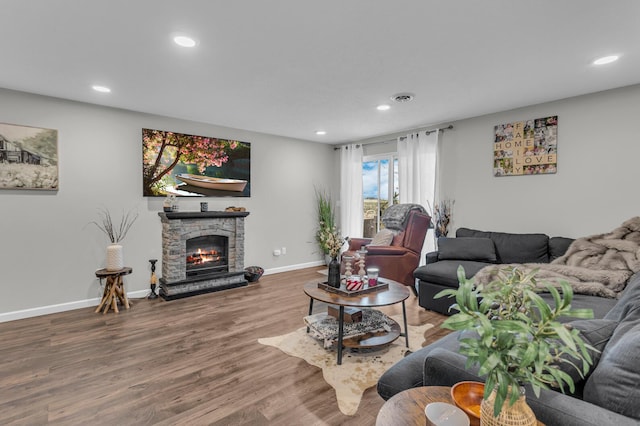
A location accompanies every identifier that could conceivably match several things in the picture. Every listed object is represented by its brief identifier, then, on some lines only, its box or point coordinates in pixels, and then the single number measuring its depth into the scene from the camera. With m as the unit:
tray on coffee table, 2.72
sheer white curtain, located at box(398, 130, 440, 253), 4.90
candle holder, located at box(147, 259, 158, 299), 4.23
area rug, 2.16
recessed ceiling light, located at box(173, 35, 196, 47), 2.31
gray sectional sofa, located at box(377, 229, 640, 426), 0.93
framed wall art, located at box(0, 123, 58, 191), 3.40
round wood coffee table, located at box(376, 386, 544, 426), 0.96
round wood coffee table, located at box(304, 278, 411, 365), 2.53
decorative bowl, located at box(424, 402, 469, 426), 0.87
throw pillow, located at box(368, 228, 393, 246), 4.71
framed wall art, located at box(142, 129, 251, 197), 4.36
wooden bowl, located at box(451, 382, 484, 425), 0.93
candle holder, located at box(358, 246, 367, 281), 3.05
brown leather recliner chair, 4.29
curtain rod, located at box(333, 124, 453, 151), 4.71
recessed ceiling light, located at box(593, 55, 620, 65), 2.62
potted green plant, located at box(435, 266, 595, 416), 0.75
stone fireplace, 4.29
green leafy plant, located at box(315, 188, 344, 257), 6.28
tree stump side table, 3.65
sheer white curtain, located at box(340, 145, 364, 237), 6.18
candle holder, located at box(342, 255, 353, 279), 3.02
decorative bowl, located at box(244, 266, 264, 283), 5.07
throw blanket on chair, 4.70
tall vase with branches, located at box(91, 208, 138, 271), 3.76
